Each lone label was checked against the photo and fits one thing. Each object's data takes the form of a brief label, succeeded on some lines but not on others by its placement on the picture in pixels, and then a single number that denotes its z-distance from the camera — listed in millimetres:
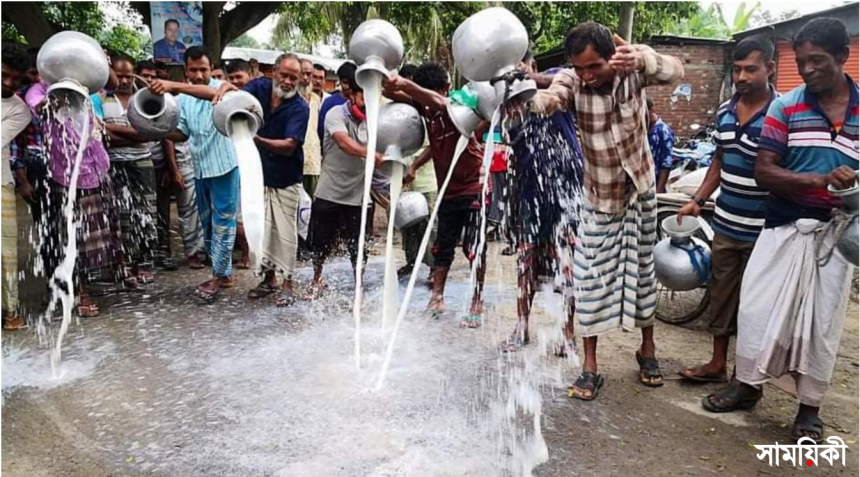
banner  7840
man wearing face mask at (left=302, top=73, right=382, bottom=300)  4242
